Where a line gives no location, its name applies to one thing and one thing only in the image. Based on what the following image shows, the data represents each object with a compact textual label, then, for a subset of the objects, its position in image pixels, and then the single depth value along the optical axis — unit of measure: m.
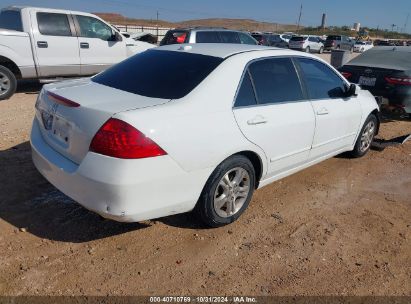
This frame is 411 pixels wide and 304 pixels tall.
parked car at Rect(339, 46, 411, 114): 6.79
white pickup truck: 7.84
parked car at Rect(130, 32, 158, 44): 12.81
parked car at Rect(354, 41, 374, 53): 40.50
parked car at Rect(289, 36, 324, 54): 33.16
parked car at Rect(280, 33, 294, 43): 34.85
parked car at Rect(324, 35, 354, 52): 37.69
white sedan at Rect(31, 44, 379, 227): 2.69
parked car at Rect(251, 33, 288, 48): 32.89
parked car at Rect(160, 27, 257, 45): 10.98
